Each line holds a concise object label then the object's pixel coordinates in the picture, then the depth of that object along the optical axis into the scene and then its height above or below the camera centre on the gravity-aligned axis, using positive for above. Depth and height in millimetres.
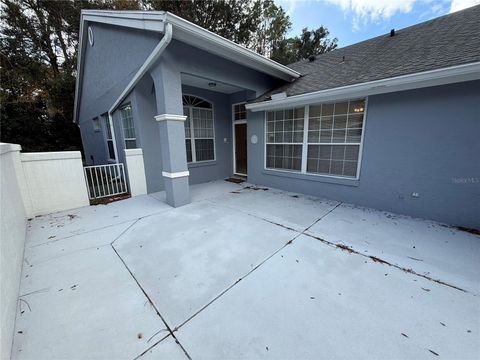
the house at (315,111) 3381 +660
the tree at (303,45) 14655 +7226
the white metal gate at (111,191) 5407 -1456
